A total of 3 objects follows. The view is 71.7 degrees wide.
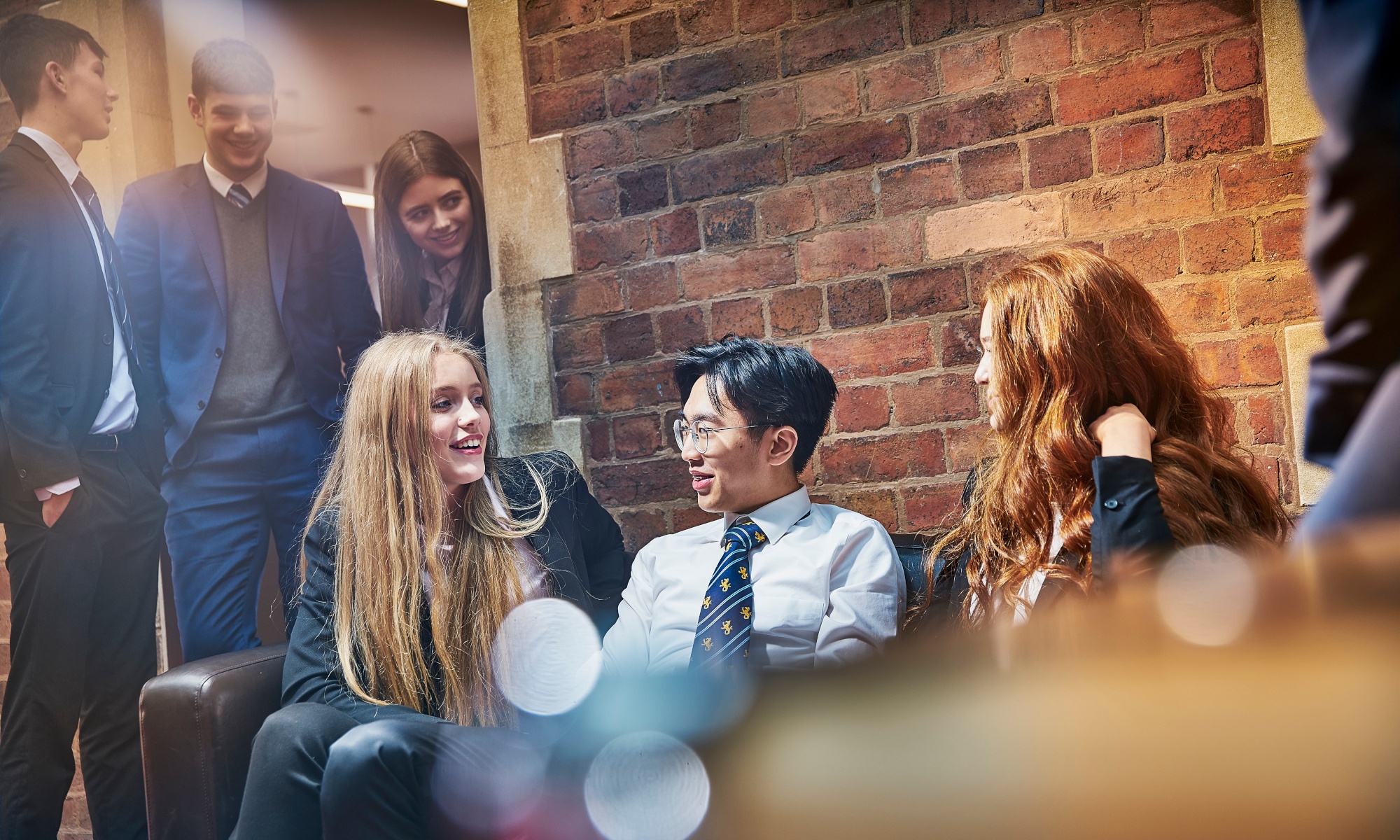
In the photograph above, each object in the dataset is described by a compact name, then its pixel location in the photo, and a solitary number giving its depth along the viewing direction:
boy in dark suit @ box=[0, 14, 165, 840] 2.40
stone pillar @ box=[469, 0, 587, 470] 2.72
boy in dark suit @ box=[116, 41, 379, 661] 2.58
